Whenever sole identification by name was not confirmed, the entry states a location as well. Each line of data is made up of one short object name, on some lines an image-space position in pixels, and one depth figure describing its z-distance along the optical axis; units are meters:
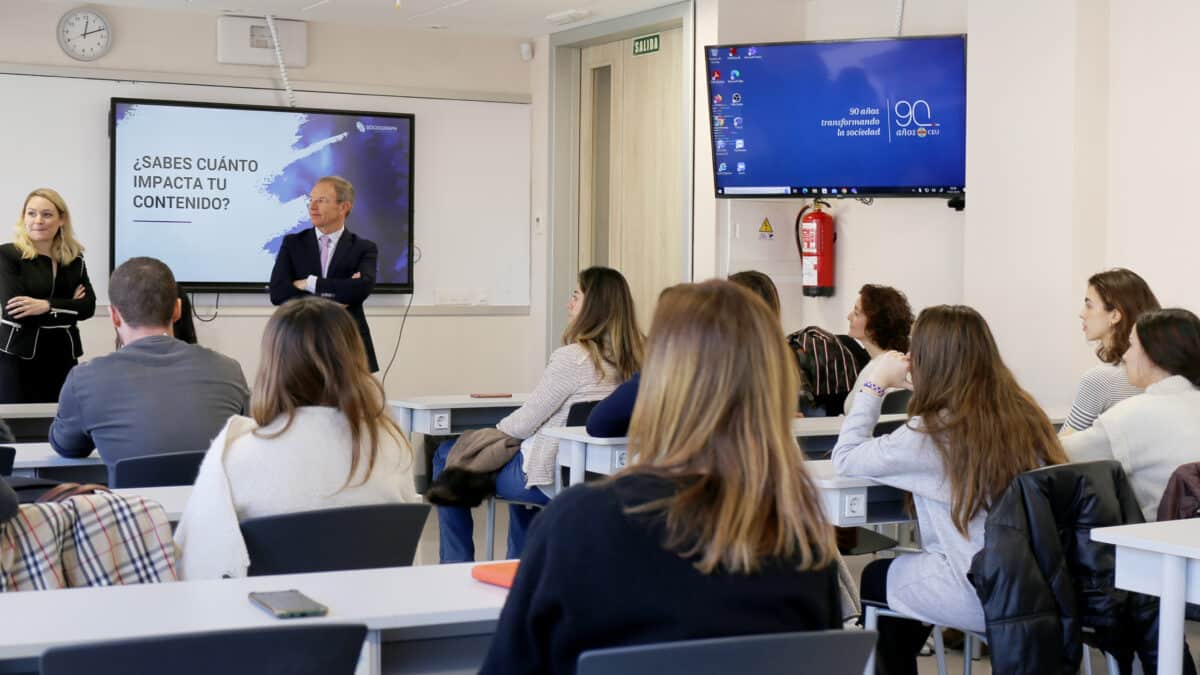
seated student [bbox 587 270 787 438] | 4.48
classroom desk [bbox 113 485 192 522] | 3.00
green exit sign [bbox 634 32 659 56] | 8.05
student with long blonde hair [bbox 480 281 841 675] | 1.63
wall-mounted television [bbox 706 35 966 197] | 6.30
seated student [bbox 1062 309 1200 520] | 3.69
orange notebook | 2.31
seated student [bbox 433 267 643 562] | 4.95
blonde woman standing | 6.14
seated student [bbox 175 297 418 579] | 2.79
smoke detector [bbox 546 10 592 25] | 7.89
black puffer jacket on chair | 3.06
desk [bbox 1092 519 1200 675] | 2.80
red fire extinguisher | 7.30
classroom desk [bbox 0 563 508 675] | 1.98
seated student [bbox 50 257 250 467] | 3.79
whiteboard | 7.69
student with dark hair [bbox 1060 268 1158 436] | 4.68
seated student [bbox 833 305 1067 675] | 3.32
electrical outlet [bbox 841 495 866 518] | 3.75
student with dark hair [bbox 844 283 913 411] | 5.63
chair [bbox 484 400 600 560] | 4.92
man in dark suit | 6.75
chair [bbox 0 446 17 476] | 3.76
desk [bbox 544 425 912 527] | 3.72
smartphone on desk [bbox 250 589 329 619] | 2.04
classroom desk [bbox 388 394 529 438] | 5.66
